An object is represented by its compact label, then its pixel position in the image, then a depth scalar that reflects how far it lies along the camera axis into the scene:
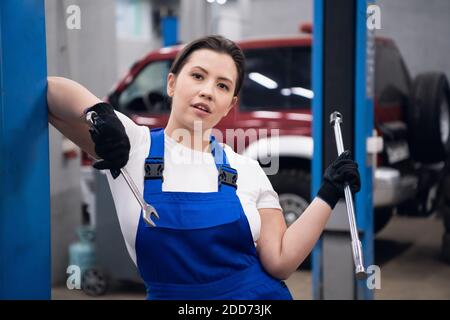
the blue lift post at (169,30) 7.54
